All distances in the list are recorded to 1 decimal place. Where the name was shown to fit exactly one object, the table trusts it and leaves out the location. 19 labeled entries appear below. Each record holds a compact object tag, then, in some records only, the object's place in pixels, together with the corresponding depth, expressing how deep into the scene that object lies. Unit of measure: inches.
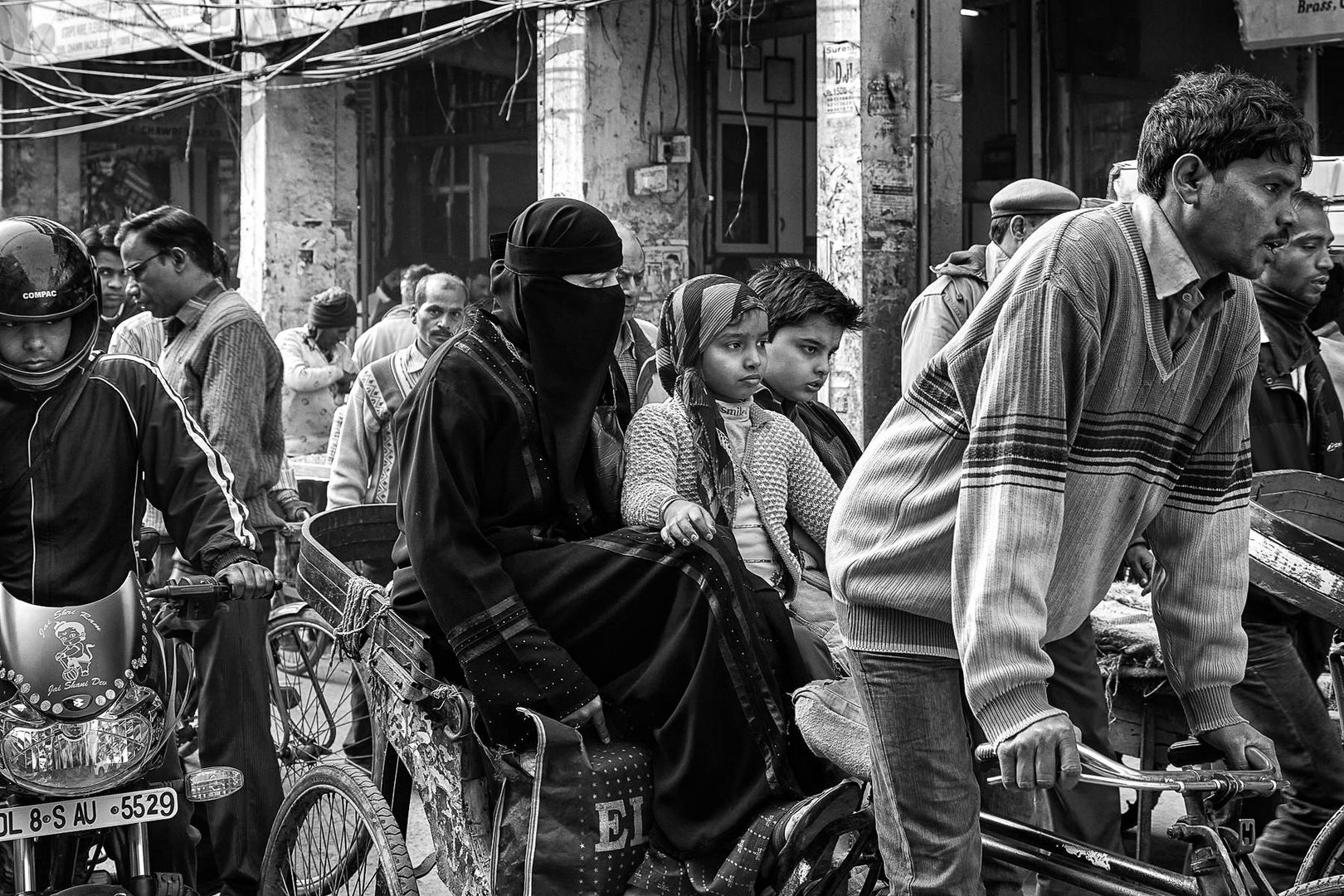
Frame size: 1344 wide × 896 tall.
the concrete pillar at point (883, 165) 298.0
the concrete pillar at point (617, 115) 389.4
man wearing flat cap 209.0
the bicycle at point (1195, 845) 98.5
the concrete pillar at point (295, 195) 508.4
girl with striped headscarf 144.7
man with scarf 163.5
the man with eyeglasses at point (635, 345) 185.0
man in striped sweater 95.2
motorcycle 137.3
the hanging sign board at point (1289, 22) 298.2
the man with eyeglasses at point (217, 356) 212.8
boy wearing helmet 146.7
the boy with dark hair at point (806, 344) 170.6
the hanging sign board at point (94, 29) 532.4
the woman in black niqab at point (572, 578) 128.0
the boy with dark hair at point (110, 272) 293.1
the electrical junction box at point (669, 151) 400.5
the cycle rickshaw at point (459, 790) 100.7
